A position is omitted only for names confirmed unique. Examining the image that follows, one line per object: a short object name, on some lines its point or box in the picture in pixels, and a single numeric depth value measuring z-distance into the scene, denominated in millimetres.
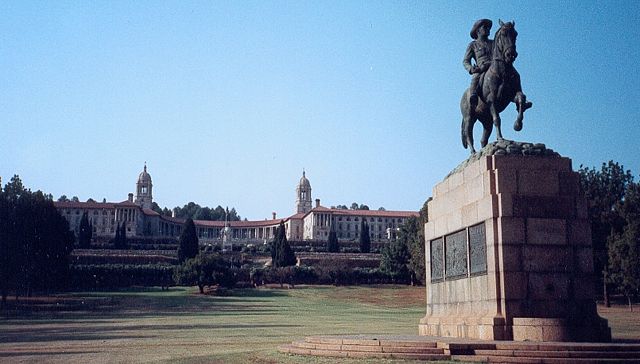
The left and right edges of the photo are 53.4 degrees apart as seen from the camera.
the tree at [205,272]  66250
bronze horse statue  16719
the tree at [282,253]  91500
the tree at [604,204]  48812
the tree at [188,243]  93938
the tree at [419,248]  56744
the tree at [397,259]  74875
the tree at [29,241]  51156
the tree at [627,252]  43719
